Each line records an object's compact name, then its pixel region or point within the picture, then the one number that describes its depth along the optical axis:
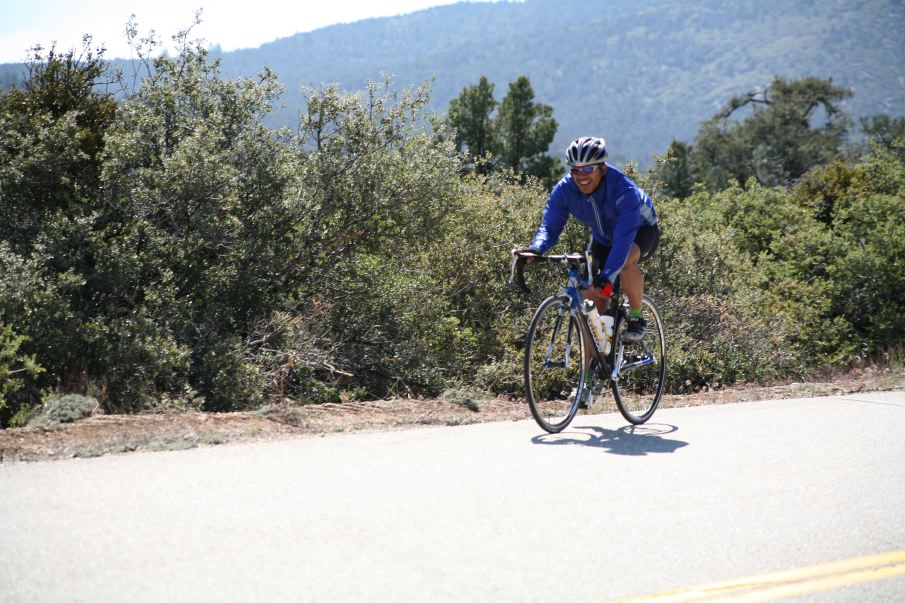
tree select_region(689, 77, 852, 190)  68.56
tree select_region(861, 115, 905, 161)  70.72
